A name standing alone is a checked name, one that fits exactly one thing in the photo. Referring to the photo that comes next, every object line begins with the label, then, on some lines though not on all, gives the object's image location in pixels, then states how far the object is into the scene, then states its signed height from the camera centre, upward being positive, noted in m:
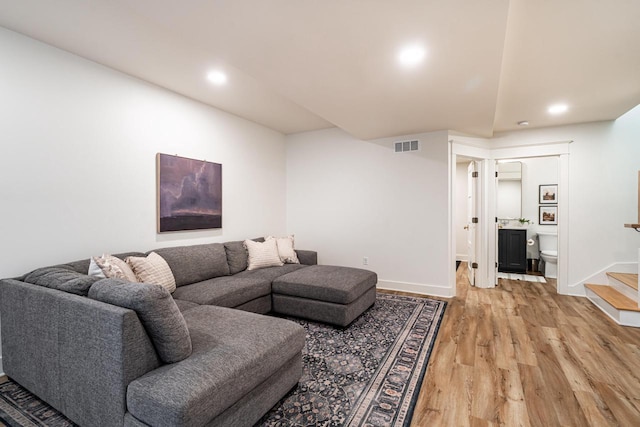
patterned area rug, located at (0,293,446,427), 1.72 -1.19
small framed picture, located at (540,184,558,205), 5.68 +0.33
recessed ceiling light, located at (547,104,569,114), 3.52 +1.24
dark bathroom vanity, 5.46 -0.73
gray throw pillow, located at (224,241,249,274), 3.67 -0.58
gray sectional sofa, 1.32 -0.75
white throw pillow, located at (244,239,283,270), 3.83 -0.58
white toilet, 5.22 -0.73
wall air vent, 4.27 +0.95
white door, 4.71 -0.11
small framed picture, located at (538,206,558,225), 5.68 -0.07
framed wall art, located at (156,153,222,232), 3.26 +0.20
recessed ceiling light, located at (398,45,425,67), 2.02 +1.10
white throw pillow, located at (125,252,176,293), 2.56 -0.53
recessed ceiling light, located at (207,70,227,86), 2.90 +1.34
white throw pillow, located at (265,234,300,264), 4.12 -0.55
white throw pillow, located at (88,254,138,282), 2.24 -0.45
